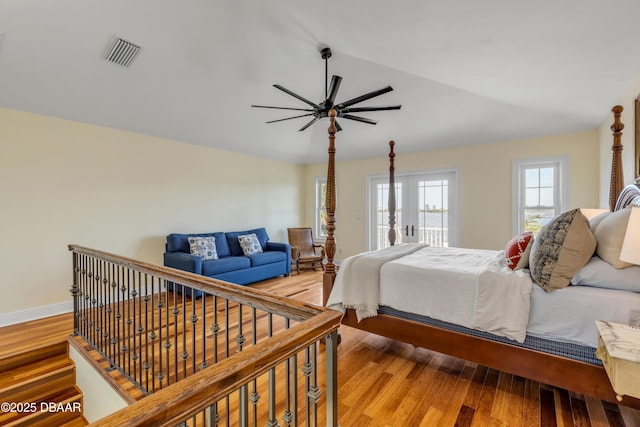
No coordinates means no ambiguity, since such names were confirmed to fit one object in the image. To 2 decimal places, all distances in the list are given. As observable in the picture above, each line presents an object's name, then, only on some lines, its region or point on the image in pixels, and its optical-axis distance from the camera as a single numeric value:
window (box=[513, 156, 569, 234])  4.21
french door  5.17
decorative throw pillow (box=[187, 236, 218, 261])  4.36
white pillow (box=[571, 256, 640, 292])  1.67
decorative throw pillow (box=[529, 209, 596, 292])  1.79
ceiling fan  2.81
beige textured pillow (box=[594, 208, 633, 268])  1.70
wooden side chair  5.78
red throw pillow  2.13
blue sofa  4.08
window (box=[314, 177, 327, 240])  6.83
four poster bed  1.70
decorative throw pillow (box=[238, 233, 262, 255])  5.05
